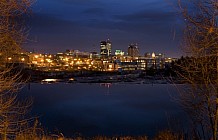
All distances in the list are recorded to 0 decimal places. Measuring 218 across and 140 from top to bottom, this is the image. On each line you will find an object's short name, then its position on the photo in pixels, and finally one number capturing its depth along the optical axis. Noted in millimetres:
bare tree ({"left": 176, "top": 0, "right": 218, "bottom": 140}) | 4359
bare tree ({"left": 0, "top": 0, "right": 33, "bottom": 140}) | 4555
